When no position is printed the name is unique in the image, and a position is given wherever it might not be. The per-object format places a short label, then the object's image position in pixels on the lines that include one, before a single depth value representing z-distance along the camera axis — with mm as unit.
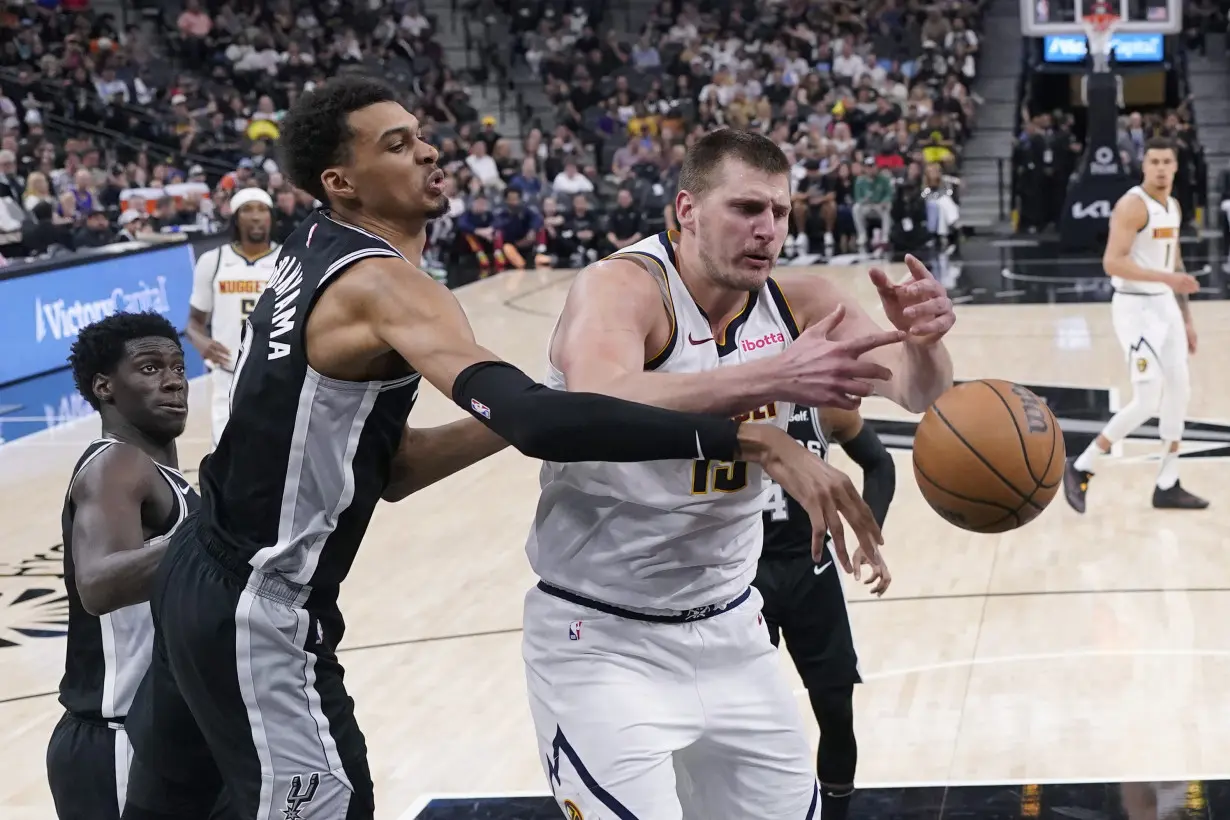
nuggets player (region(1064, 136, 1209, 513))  8414
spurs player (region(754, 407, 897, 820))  4449
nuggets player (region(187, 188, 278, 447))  8297
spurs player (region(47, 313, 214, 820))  3424
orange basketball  3369
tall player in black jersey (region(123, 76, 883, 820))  3037
